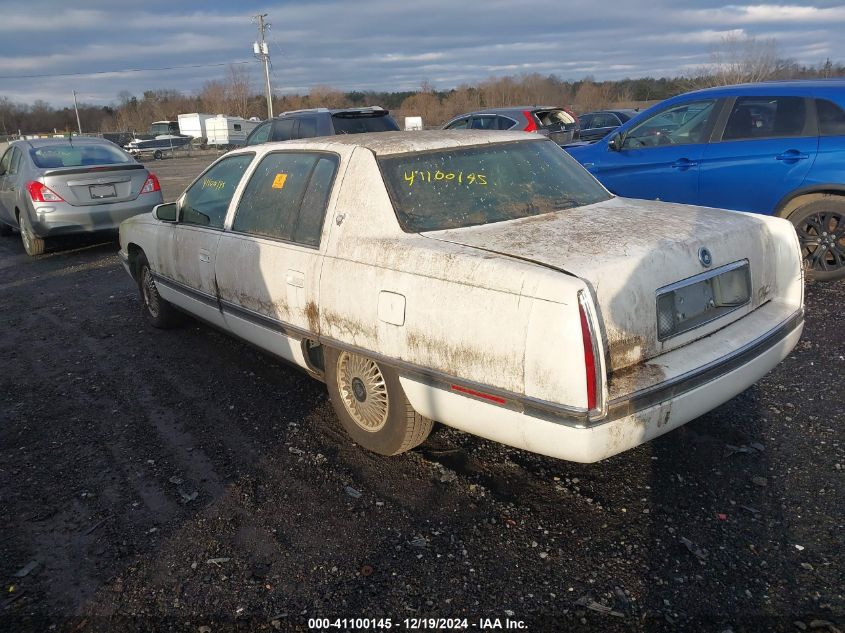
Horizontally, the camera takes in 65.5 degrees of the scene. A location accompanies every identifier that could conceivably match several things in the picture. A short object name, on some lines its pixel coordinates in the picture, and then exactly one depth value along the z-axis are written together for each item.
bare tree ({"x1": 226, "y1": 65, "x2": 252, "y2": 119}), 75.62
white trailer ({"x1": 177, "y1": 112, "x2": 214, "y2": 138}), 51.69
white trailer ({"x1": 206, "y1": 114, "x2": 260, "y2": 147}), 45.56
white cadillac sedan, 2.58
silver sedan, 9.15
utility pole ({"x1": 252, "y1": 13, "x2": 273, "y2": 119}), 44.09
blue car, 5.92
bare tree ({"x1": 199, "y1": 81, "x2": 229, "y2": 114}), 76.75
